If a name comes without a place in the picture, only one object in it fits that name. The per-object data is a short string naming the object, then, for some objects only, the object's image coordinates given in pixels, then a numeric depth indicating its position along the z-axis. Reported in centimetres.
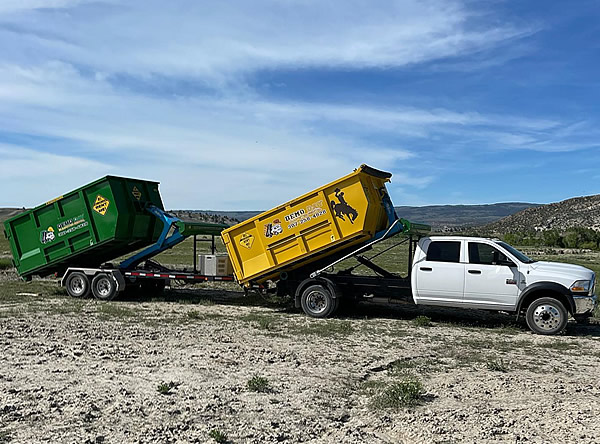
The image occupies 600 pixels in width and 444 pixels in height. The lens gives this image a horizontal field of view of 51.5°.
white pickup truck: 1150
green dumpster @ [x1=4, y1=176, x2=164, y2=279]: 1580
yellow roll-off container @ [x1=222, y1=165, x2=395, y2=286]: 1284
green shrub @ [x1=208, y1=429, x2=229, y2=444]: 589
